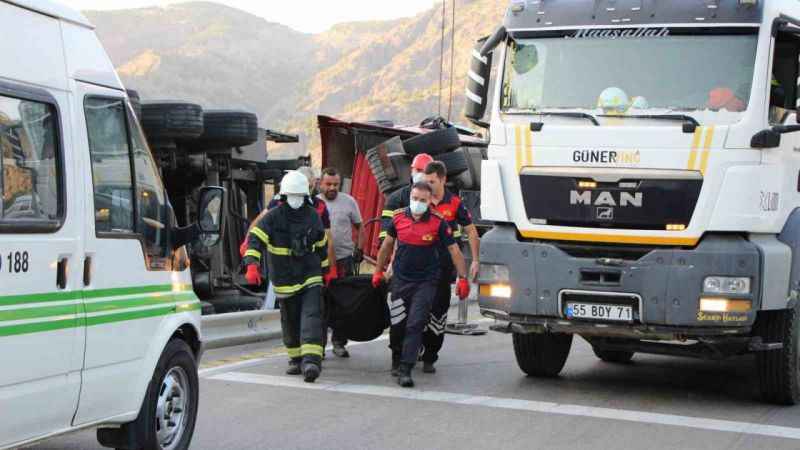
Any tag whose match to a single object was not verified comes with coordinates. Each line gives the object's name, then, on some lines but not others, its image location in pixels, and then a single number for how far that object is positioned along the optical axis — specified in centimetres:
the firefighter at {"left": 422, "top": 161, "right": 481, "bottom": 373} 1052
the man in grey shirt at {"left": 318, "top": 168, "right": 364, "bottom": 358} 1168
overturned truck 1294
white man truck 893
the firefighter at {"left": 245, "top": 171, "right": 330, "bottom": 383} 1005
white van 527
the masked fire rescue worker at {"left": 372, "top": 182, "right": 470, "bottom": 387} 1007
